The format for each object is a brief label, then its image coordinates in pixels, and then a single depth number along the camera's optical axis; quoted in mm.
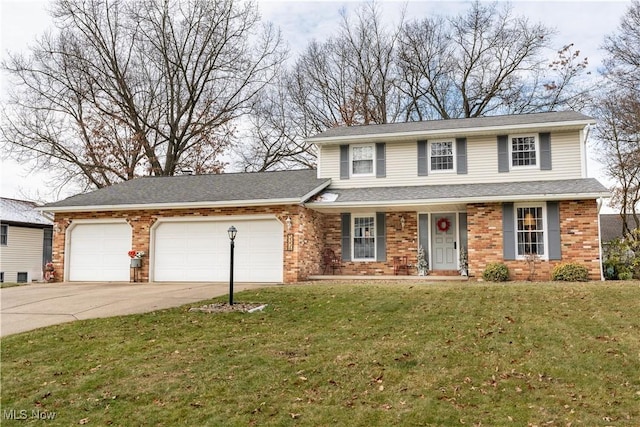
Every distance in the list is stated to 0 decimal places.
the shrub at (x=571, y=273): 13031
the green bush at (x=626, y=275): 13648
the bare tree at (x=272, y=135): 28219
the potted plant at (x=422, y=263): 15445
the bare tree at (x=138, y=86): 24938
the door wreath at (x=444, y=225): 15888
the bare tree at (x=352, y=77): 28438
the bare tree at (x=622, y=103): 21734
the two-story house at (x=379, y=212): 14062
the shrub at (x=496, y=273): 13586
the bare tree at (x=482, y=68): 25875
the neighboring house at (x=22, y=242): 23781
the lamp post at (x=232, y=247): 9811
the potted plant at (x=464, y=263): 15242
